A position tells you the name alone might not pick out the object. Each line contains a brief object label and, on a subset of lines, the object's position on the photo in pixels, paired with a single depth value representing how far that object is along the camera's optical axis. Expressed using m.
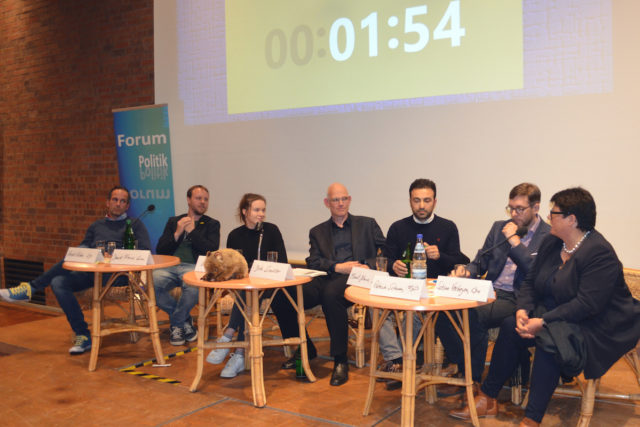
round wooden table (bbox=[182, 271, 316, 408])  2.93
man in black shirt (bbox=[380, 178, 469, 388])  3.18
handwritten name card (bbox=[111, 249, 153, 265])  3.58
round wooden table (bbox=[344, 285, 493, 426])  2.37
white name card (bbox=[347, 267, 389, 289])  2.84
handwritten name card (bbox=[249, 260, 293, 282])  3.02
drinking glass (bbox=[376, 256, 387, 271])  2.89
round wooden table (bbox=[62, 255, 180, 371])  3.52
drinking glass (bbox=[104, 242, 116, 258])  3.74
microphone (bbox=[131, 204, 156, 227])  4.29
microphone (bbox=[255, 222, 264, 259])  3.49
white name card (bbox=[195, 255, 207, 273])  3.34
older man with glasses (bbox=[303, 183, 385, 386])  3.48
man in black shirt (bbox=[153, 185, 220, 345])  4.13
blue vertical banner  5.56
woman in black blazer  2.35
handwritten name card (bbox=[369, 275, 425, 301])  2.43
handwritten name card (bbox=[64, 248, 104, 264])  3.69
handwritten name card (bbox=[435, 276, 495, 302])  2.42
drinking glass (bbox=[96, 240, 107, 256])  3.78
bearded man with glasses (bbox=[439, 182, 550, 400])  2.88
